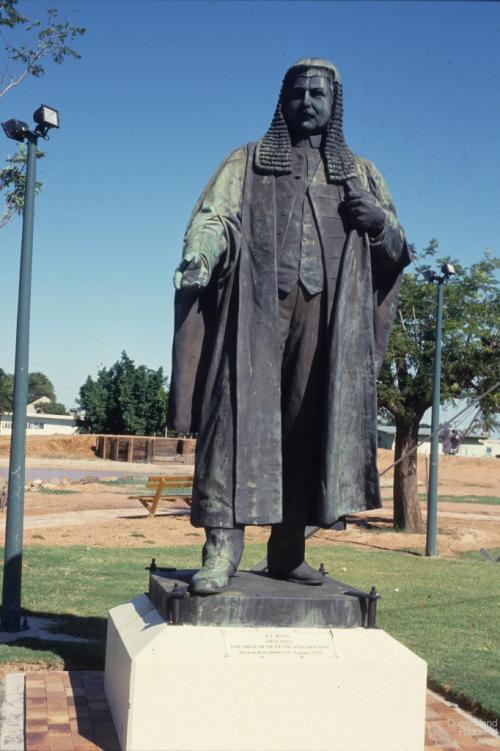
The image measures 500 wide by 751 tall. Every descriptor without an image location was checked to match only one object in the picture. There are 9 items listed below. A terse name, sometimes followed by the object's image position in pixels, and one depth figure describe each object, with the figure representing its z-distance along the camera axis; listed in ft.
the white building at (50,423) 274.36
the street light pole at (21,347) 25.71
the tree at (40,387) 380.91
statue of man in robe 13.55
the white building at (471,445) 214.28
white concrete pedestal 11.74
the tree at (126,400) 173.58
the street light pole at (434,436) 46.70
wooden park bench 63.46
